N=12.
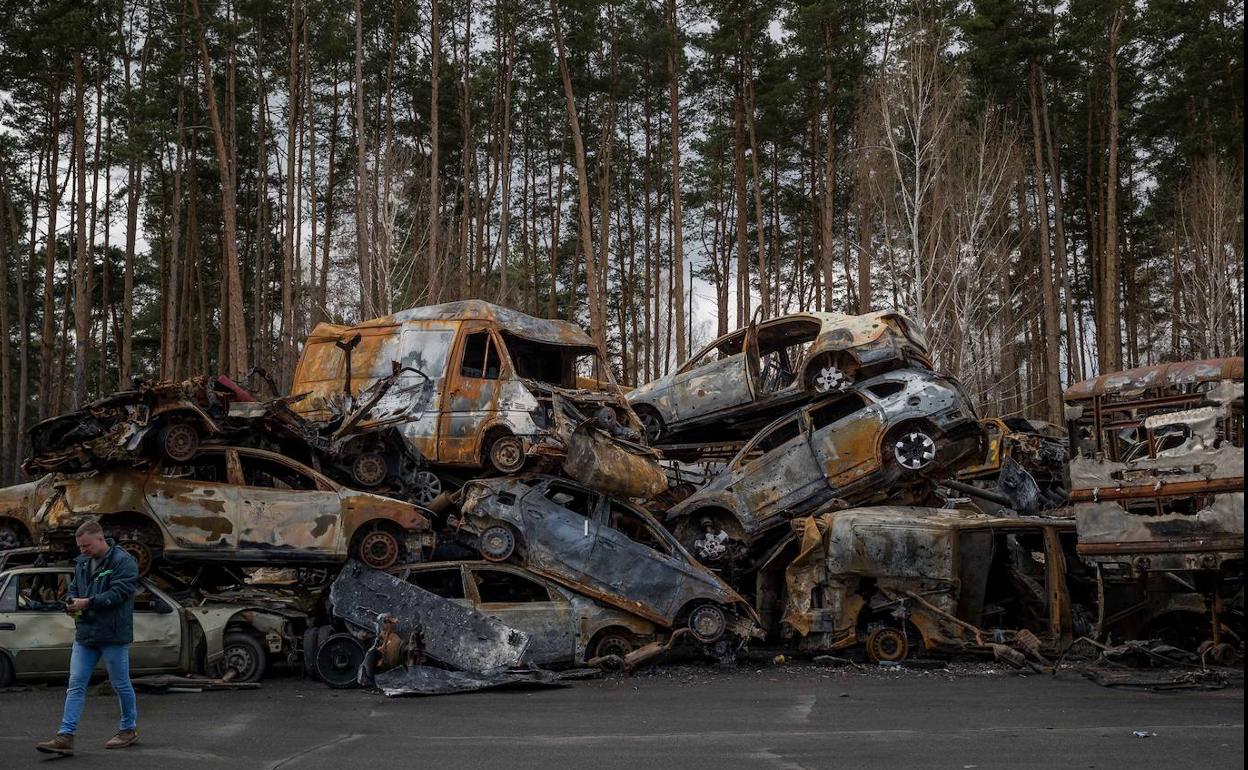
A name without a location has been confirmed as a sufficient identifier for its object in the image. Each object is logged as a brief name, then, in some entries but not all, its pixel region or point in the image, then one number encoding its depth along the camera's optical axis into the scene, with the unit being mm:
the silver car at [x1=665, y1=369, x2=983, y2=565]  13359
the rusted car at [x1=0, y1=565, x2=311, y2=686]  9977
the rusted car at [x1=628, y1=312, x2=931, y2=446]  14078
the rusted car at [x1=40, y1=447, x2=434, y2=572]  10461
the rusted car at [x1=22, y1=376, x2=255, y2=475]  10195
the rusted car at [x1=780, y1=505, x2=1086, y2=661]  11352
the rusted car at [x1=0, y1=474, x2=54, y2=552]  12664
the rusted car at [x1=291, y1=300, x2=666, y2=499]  12047
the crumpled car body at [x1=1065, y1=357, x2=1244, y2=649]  9305
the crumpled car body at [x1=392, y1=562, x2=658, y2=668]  10656
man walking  6992
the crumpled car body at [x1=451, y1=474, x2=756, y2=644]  11141
